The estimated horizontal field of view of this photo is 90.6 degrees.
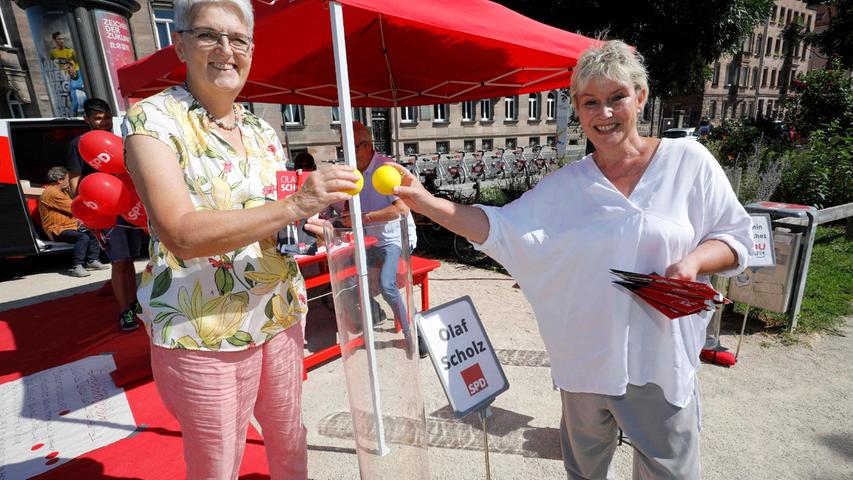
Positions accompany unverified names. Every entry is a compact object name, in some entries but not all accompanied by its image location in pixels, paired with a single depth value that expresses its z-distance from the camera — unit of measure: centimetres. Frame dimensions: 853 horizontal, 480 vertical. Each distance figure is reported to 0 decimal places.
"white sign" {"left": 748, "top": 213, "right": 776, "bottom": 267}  285
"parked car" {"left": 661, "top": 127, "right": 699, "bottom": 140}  2044
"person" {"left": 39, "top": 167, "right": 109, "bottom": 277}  614
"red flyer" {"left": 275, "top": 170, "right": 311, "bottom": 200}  144
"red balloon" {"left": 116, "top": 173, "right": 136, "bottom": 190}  235
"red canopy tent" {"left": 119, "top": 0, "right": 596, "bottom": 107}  237
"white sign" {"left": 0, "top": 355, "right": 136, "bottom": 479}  241
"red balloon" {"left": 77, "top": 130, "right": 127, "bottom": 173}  234
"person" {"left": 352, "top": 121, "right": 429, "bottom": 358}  155
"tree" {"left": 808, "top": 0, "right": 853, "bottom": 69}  1716
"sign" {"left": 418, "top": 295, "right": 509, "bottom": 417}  142
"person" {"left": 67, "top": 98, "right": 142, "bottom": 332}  374
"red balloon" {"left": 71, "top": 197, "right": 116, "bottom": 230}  251
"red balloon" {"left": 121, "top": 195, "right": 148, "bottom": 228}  241
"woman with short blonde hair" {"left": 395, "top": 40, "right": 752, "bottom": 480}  136
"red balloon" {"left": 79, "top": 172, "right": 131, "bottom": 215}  222
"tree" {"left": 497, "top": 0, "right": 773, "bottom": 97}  720
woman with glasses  112
